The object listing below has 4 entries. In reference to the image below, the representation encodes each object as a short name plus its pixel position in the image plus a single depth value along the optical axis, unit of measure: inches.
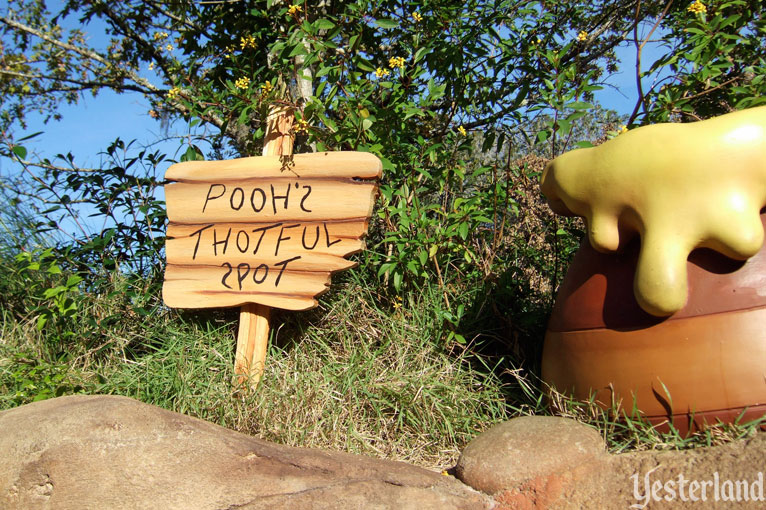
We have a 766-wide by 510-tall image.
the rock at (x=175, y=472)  71.2
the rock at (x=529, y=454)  72.7
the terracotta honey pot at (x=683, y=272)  71.4
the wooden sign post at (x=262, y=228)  112.6
